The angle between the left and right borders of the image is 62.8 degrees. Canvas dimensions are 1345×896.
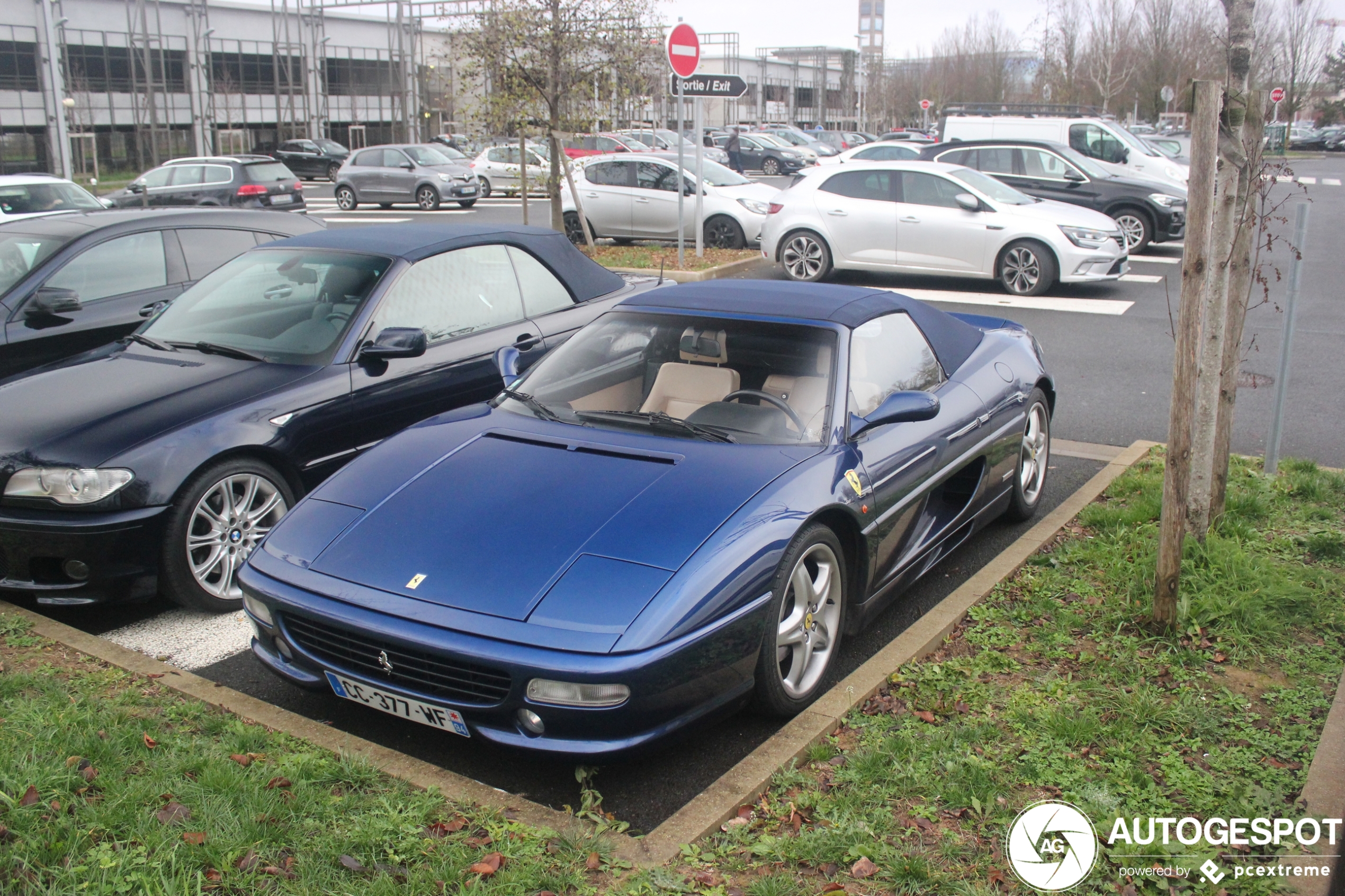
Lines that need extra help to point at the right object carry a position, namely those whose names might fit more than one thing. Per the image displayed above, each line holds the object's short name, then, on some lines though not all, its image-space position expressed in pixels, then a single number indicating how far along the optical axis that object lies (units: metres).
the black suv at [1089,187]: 16.48
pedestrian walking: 39.31
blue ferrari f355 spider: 3.20
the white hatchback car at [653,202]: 16.84
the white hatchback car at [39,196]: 13.09
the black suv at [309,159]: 42.22
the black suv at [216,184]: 21.31
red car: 30.85
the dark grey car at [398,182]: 27.36
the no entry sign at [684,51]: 13.16
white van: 19.39
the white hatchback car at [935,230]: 13.12
